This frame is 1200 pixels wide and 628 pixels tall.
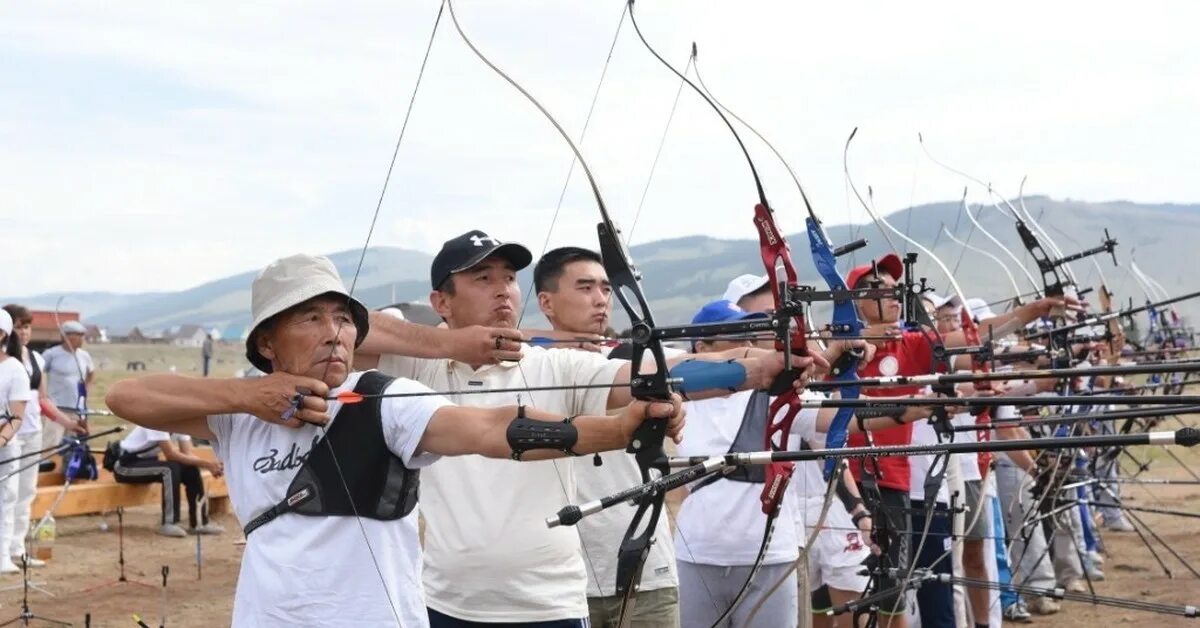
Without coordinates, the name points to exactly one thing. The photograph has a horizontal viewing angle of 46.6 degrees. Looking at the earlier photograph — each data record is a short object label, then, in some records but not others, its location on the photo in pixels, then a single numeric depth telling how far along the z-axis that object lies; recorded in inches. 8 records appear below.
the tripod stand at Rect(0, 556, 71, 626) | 249.1
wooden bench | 403.9
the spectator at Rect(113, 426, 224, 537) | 408.8
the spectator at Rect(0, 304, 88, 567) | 338.3
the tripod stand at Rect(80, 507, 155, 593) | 332.2
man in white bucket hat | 100.3
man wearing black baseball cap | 131.0
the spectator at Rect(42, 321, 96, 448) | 433.4
